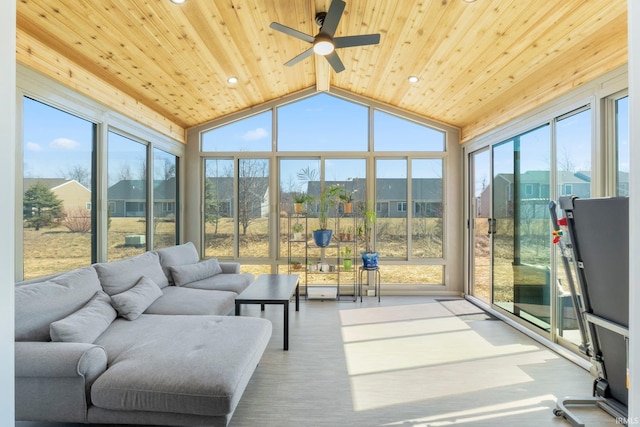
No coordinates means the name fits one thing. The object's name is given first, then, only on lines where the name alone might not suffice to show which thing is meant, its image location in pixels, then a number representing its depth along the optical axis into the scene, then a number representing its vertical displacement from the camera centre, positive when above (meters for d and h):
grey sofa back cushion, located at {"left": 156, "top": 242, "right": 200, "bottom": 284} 4.35 -0.56
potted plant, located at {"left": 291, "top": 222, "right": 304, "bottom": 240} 5.91 -0.28
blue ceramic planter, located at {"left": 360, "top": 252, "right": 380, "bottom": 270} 5.55 -0.73
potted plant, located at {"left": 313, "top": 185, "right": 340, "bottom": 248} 5.66 +0.01
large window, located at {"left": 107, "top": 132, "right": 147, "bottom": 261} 4.06 +0.20
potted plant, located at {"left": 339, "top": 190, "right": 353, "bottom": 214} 5.80 +0.17
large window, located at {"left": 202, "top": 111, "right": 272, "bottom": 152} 6.03 +1.31
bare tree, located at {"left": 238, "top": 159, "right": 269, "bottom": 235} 6.05 +0.38
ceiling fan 2.94 +1.53
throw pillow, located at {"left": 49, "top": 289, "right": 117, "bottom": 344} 2.23 -0.75
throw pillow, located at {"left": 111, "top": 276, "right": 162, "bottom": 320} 2.93 -0.74
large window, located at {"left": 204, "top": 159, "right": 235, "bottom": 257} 6.07 +0.09
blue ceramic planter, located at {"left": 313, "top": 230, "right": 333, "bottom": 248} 5.66 -0.38
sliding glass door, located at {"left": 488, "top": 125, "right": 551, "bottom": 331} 3.79 -0.15
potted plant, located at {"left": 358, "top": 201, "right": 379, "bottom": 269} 5.57 -0.35
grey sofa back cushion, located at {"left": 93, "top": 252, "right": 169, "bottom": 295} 3.14 -0.58
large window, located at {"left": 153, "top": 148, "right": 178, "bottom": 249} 5.11 +0.21
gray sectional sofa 1.91 -0.88
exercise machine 2.06 -0.45
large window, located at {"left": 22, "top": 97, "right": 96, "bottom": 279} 2.92 +0.21
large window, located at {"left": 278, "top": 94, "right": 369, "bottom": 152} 6.01 +1.49
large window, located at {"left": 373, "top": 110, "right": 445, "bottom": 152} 6.02 +1.33
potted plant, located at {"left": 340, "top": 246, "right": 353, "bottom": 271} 5.82 -0.75
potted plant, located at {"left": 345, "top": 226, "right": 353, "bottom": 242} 5.91 -0.37
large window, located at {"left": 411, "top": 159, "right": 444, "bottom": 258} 6.04 +0.08
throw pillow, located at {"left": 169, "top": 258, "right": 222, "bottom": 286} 4.27 -0.74
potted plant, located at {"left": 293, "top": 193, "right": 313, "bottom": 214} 5.70 +0.18
